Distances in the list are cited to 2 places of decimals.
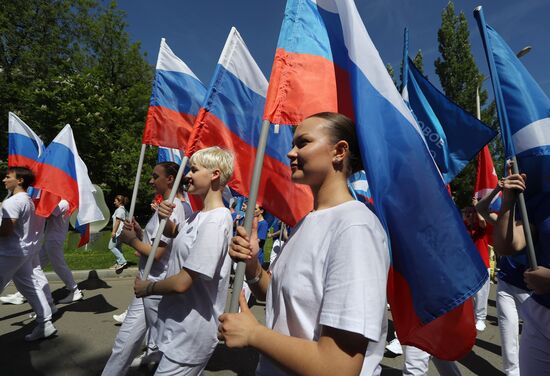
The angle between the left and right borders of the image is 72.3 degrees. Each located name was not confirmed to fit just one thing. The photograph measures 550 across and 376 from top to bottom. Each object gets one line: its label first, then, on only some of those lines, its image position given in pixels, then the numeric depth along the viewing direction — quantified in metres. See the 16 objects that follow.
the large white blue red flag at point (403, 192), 1.62
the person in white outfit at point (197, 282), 2.21
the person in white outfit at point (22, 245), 4.23
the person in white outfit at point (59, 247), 6.21
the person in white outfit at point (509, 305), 3.43
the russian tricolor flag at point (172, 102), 3.92
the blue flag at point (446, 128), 3.65
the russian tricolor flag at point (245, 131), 2.83
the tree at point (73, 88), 20.86
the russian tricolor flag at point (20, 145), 5.93
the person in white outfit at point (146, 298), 2.90
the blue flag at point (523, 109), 2.29
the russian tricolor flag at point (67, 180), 4.94
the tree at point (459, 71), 25.48
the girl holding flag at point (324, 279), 1.10
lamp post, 8.21
